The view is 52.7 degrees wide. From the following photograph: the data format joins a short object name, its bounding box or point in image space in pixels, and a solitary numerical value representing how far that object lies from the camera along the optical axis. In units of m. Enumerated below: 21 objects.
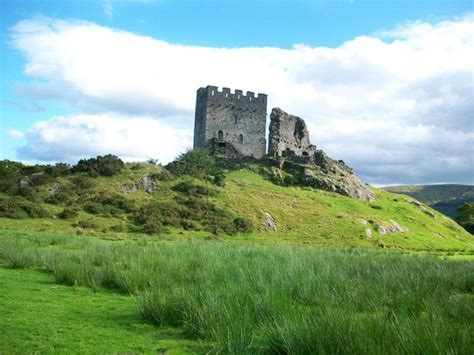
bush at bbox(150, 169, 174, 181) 36.28
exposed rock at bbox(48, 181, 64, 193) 30.20
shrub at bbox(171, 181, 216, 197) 35.57
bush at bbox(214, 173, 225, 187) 39.22
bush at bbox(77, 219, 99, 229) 25.56
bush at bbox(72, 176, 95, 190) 31.54
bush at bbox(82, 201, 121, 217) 28.56
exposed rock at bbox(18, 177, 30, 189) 29.67
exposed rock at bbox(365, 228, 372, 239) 35.14
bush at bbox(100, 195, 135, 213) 30.19
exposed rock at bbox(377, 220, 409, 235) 37.34
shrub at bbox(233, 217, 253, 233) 31.54
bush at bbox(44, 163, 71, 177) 32.34
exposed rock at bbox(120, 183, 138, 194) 32.99
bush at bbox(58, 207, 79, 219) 26.63
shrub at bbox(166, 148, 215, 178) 39.67
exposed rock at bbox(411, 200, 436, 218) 51.03
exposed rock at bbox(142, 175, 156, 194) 34.22
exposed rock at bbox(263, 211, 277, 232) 33.81
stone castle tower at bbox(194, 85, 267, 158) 57.75
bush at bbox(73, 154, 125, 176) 34.12
